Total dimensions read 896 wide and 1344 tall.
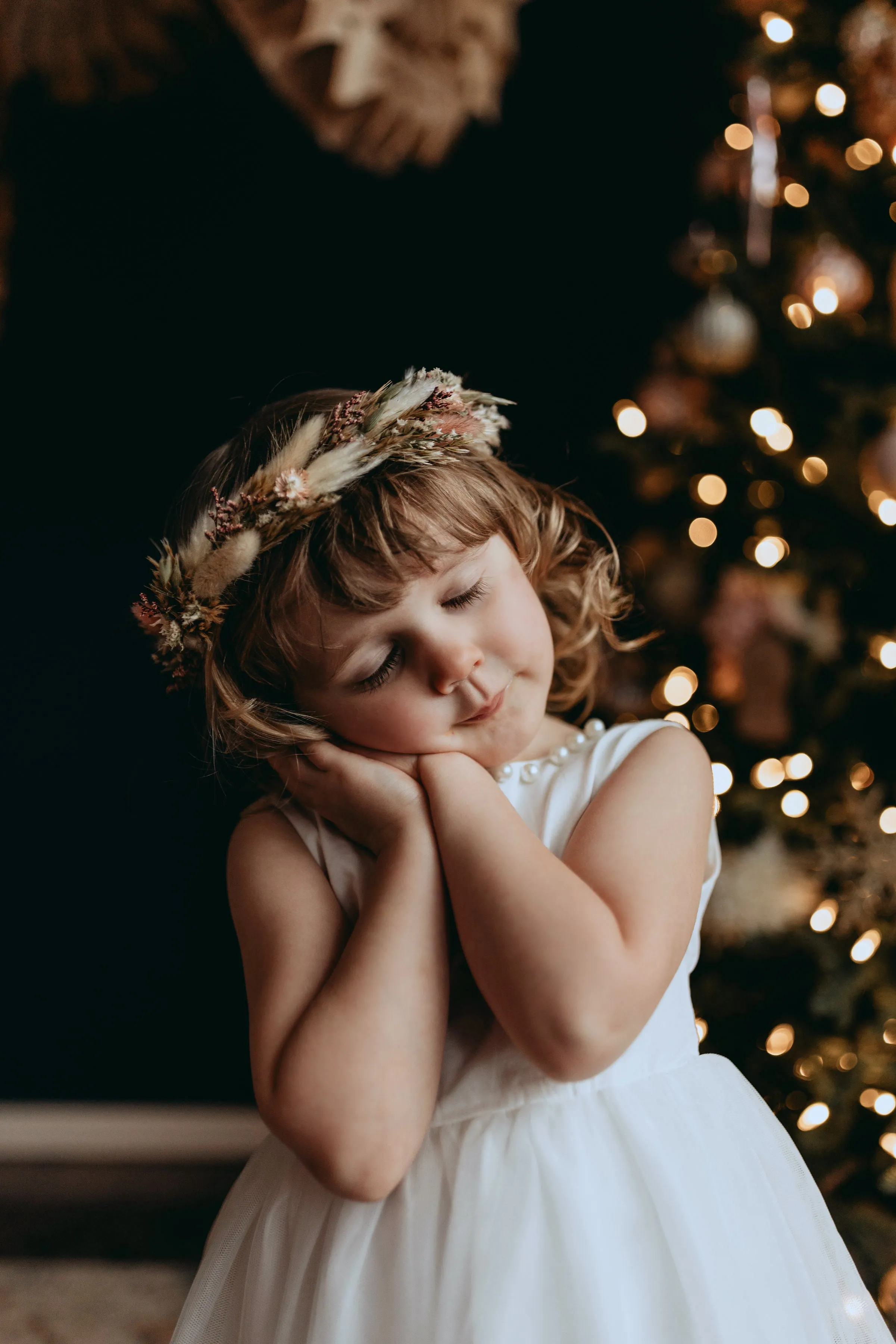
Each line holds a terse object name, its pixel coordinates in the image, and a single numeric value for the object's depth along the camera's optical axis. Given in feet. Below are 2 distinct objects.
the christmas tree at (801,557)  4.80
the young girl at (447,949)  2.42
